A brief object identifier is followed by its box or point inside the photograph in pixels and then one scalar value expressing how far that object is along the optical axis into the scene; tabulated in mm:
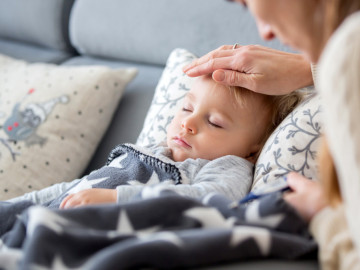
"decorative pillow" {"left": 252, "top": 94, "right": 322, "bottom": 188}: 1092
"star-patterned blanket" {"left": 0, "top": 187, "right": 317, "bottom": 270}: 704
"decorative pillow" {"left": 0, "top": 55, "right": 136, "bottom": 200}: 1587
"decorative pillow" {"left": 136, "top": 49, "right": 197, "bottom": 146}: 1438
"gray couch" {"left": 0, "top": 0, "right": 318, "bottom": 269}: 1684
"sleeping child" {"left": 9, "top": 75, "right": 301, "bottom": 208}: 1170
